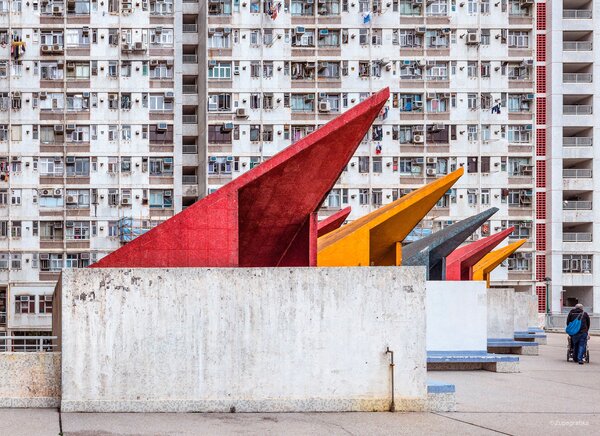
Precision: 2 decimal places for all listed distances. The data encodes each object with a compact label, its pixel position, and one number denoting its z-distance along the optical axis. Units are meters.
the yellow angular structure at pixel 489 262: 35.00
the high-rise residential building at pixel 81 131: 55.03
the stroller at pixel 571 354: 25.14
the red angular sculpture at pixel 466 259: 27.67
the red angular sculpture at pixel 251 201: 13.77
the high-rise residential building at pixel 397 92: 55.50
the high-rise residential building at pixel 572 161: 58.53
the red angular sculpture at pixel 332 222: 25.31
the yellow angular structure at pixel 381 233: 16.44
